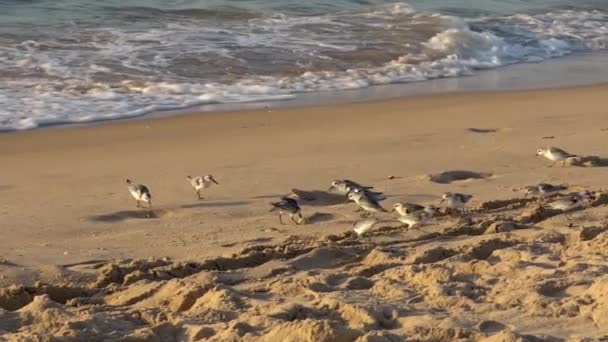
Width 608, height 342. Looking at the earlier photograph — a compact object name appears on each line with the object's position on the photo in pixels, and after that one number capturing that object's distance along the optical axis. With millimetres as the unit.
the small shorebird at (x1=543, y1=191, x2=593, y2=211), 11695
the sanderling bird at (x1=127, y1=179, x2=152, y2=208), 11722
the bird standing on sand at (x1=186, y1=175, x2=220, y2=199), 12328
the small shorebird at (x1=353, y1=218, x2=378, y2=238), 10969
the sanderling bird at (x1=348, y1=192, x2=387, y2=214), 11588
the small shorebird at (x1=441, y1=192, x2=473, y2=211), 11835
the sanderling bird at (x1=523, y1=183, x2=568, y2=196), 12401
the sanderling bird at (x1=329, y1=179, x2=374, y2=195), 12056
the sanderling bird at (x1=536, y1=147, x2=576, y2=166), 13693
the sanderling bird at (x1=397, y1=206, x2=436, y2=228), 11229
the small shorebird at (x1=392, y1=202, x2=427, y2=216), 11475
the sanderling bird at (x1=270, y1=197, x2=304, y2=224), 11342
